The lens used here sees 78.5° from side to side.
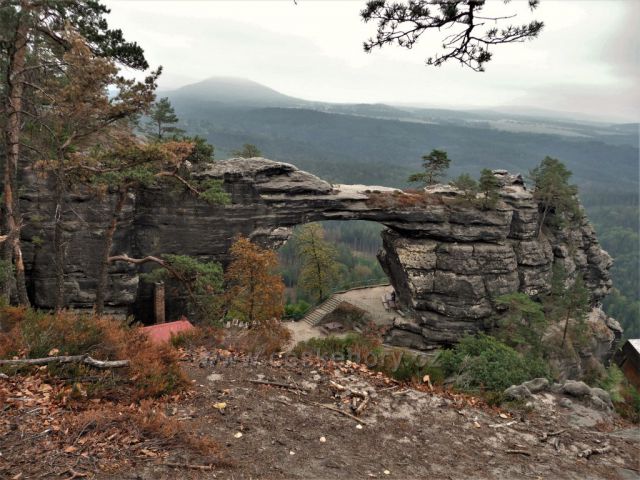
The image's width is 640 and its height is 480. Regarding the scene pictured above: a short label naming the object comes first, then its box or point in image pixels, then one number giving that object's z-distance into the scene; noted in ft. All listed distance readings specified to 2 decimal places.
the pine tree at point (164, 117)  133.80
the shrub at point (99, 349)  23.50
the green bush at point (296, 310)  135.13
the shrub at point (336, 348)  36.47
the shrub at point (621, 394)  33.14
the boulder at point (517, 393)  30.81
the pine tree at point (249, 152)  135.85
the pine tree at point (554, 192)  124.16
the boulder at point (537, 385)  33.19
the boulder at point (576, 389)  32.78
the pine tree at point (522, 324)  95.66
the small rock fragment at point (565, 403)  30.96
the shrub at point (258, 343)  35.22
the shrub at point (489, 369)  35.40
